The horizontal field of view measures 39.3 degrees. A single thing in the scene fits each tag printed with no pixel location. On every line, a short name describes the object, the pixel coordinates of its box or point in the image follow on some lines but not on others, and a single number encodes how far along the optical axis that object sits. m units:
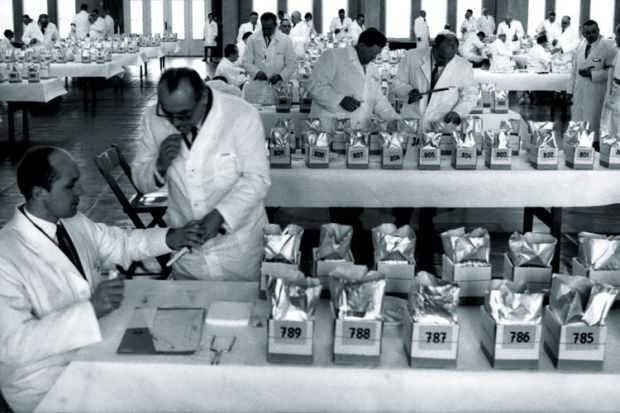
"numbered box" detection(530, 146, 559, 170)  4.23
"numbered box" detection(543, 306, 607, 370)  1.94
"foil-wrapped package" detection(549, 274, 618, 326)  1.93
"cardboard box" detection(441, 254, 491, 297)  2.31
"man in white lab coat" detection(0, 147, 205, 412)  2.03
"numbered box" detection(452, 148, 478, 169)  4.24
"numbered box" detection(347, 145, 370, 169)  4.24
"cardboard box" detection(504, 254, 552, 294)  2.34
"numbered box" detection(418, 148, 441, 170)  4.24
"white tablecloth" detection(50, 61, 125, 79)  11.12
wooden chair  4.04
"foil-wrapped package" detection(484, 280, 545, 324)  1.93
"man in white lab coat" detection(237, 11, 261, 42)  15.82
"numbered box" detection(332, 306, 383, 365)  1.97
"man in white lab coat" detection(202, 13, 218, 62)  19.53
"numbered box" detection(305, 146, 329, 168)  4.24
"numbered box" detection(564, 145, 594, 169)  4.25
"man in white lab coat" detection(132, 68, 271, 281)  2.70
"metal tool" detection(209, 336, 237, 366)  1.99
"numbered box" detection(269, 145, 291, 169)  4.25
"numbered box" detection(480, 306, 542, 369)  1.93
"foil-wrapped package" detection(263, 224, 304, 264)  2.41
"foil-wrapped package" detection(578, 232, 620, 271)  2.34
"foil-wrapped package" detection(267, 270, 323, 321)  1.97
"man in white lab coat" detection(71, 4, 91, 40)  17.59
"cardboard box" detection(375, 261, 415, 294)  2.36
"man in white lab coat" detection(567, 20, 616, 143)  8.26
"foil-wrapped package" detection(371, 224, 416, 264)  2.37
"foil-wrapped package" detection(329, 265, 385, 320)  1.97
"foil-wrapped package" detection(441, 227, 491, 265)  2.32
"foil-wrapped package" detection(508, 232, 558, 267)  2.35
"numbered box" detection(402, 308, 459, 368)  1.94
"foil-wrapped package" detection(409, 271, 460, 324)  1.95
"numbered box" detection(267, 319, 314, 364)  1.96
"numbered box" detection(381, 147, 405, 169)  4.25
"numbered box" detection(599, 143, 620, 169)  4.24
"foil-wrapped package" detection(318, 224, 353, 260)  2.42
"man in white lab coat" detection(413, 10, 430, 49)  18.16
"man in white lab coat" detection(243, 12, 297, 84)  8.26
